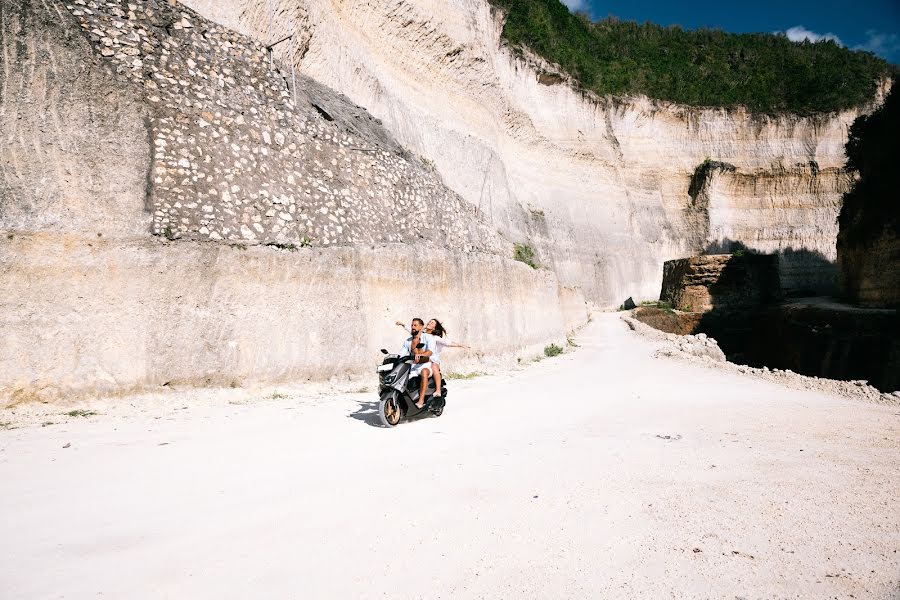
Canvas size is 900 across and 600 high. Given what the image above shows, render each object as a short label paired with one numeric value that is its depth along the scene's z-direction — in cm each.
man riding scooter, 580
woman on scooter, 608
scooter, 554
